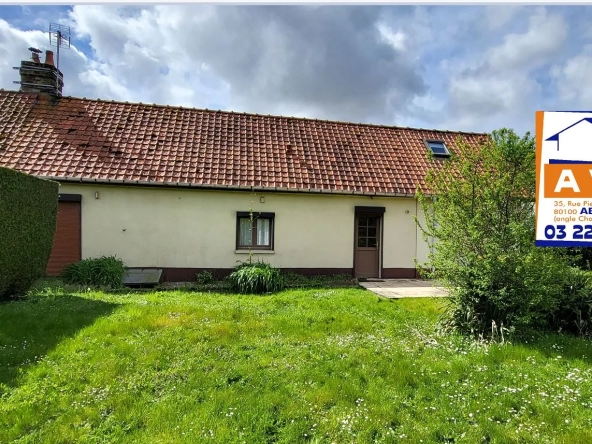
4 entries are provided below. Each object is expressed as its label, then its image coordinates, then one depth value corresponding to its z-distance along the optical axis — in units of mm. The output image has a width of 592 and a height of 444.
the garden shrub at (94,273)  8961
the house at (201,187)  10055
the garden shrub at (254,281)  8898
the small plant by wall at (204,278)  10117
